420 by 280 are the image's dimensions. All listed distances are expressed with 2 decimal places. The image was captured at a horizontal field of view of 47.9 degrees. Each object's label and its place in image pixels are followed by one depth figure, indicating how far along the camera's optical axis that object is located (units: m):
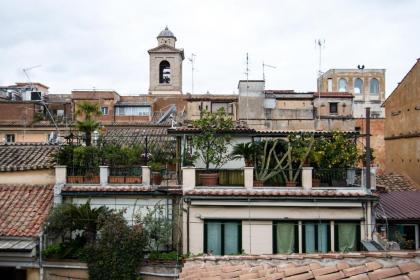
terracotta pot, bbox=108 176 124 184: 18.22
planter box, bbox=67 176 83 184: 18.34
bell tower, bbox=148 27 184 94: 59.25
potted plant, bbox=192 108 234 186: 18.89
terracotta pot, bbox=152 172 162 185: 18.45
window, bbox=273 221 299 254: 16.95
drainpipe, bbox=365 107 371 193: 16.67
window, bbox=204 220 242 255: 17.05
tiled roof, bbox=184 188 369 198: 16.69
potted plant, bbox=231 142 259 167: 18.00
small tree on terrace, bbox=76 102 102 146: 20.77
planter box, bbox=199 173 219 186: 17.48
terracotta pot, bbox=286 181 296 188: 17.27
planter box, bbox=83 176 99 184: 18.27
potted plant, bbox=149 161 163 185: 18.47
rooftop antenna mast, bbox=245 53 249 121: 35.78
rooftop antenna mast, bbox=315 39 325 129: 35.66
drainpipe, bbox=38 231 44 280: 16.69
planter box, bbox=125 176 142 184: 18.23
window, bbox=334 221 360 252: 16.95
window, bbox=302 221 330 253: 16.98
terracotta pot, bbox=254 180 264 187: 17.28
